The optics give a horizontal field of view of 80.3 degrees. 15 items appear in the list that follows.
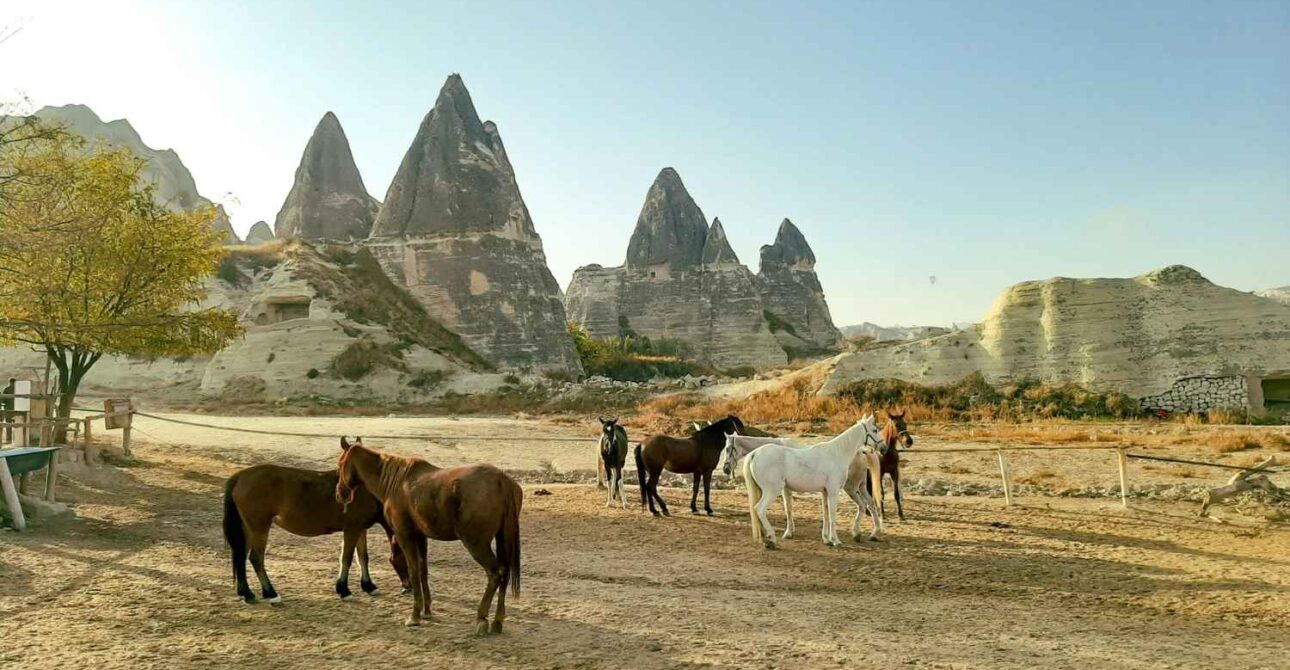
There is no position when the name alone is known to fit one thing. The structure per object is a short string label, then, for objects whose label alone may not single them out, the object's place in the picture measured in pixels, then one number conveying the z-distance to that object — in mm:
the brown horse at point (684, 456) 13367
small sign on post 18438
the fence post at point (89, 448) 16325
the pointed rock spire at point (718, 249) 94062
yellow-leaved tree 14258
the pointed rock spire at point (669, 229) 98312
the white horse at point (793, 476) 10617
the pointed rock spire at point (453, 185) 57500
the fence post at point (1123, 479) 13988
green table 10305
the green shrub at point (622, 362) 67062
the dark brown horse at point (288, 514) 7426
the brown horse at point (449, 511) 6363
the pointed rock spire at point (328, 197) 72062
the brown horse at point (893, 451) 12927
